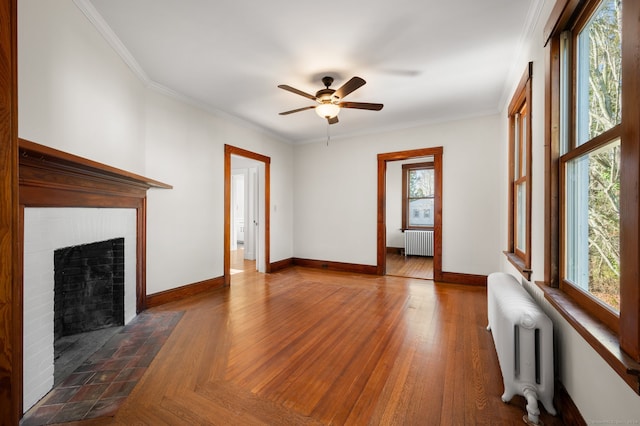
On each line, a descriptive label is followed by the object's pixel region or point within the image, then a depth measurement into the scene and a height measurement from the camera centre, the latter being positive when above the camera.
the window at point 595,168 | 0.96 +0.23
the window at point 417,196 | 6.97 +0.48
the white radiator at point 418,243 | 6.70 -0.72
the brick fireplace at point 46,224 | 1.53 -0.07
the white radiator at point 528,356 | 1.53 -0.82
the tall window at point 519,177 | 2.28 +0.39
